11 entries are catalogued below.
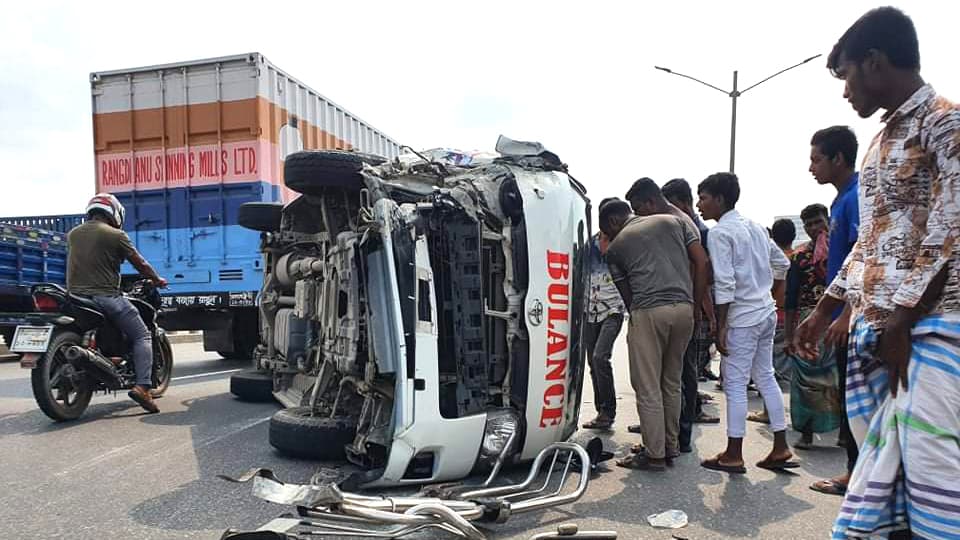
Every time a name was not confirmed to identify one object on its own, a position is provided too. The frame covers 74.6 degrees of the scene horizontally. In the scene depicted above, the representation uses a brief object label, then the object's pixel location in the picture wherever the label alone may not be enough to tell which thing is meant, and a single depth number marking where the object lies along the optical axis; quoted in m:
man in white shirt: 3.87
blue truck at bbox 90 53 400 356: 8.95
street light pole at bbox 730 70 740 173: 17.90
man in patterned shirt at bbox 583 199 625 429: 5.16
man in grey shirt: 3.84
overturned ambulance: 3.24
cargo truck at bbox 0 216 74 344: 10.06
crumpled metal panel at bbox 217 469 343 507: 2.61
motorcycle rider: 5.39
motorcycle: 4.91
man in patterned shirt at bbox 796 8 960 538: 1.69
